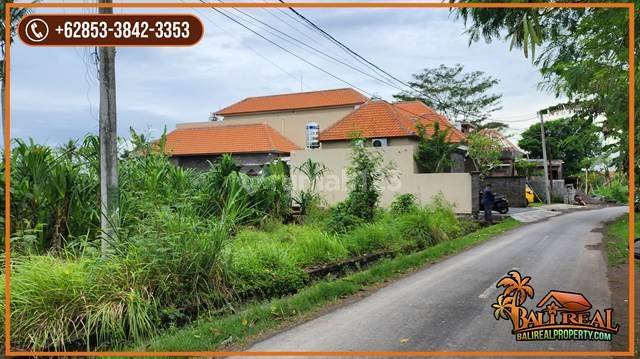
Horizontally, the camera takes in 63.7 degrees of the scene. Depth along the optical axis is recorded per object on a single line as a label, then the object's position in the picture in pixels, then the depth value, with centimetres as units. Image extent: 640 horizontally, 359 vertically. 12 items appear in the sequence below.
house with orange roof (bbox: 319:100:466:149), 1833
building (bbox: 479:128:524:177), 3183
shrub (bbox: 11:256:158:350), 453
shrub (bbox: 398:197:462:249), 1170
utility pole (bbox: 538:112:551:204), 3011
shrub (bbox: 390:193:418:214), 1349
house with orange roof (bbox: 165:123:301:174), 1605
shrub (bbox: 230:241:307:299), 636
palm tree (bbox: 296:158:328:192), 1428
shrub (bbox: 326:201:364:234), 1042
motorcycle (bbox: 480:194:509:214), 2081
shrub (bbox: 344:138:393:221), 1128
